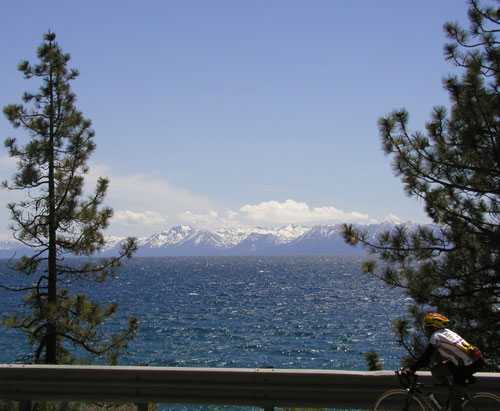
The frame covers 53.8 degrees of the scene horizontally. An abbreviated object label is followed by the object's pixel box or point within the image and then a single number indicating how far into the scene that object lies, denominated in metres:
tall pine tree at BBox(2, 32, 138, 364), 11.49
